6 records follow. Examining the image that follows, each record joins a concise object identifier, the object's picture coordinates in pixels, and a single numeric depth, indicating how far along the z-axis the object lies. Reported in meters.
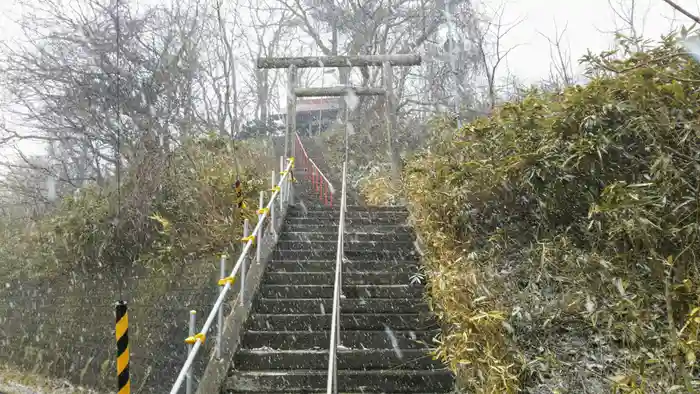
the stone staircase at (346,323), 4.59
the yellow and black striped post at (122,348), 3.80
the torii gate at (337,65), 10.30
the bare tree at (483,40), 9.87
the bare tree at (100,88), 10.90
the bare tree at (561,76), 8.84
